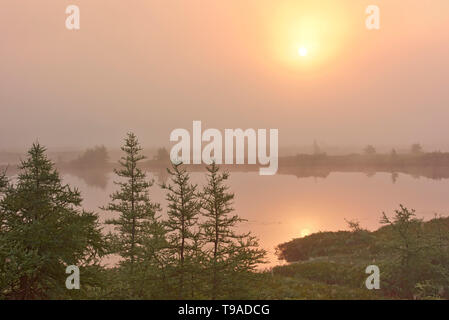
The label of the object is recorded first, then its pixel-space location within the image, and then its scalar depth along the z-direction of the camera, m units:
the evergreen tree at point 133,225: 10.94
